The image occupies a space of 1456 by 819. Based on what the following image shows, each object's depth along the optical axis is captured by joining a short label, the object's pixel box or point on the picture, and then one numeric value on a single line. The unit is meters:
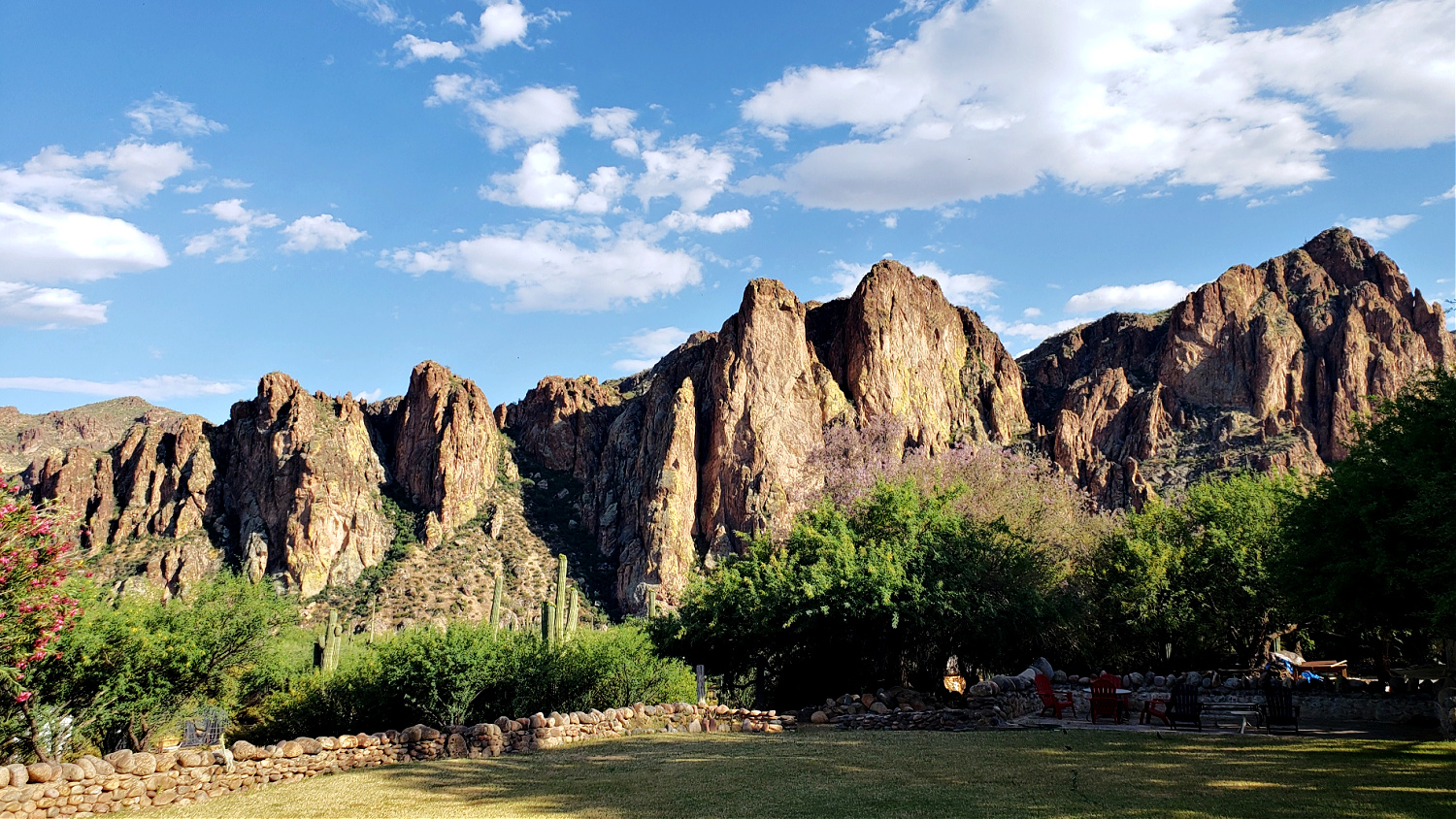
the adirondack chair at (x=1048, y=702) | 18.95
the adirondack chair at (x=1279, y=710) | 15.29
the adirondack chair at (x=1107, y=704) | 17.83
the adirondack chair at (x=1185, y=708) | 16.31
